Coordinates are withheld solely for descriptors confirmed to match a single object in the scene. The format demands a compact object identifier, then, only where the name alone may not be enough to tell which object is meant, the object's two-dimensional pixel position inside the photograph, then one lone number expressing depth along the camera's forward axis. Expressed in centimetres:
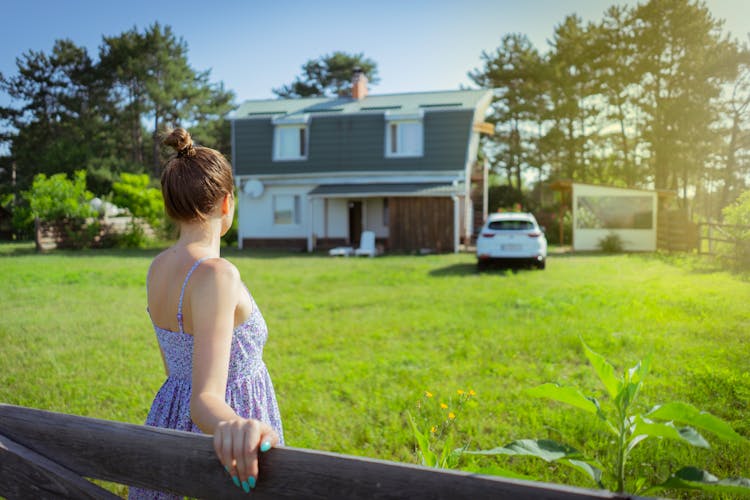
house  2175
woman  109
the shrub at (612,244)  1969
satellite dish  2330
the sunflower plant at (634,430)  116
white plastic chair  1969
